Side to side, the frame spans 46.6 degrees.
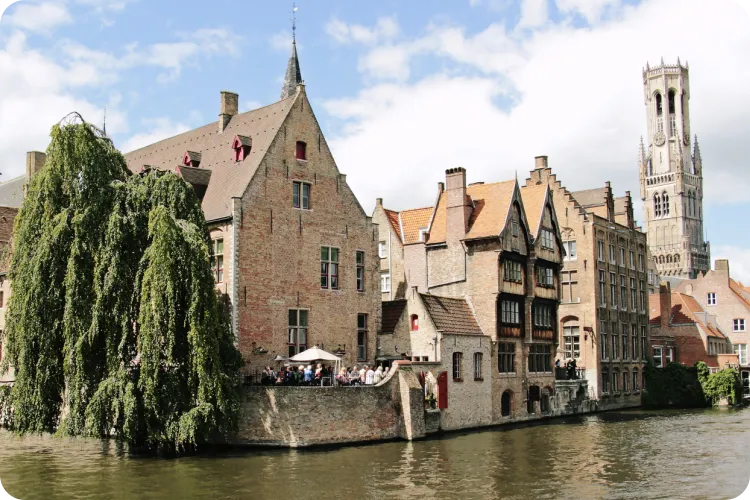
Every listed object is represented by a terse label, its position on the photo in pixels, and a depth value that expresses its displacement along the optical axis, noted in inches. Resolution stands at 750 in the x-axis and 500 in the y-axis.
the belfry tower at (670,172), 5728.3
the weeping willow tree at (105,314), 1009.5
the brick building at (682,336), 2317.9
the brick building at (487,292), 1446.9
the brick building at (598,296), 2000.5
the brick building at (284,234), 1283.2
